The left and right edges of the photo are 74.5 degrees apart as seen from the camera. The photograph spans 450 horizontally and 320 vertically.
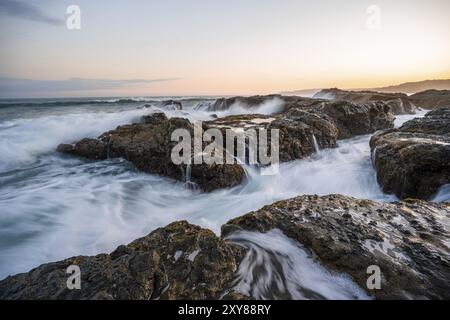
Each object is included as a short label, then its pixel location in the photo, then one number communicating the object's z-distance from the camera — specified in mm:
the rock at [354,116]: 11680
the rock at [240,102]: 26125
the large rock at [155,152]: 6832
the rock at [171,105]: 32062
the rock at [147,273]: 2330
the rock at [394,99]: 22234
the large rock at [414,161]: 5125
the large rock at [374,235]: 2461
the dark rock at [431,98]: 25875
